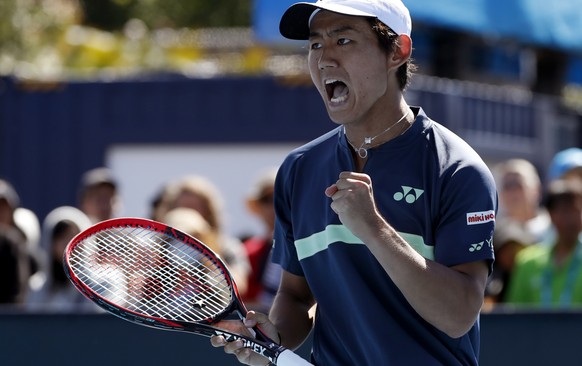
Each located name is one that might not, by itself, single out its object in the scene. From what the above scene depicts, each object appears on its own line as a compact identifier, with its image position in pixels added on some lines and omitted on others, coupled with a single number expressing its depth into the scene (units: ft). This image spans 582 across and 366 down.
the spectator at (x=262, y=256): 47.70
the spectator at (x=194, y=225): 45.16
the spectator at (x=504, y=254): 50.96
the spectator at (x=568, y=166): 56.34
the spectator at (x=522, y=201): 55.93
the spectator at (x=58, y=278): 51.34
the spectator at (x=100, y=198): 58.75
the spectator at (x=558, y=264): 46.42
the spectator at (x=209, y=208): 48.11
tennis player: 21.61
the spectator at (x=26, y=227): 55.52
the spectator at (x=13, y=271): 53.52
